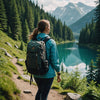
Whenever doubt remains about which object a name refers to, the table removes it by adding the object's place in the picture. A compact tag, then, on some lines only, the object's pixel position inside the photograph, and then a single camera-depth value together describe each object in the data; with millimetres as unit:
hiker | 3211
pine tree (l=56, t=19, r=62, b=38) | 118800
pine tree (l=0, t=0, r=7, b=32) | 41812
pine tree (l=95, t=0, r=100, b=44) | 25536
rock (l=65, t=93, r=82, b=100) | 5746
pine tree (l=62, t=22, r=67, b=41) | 121388
